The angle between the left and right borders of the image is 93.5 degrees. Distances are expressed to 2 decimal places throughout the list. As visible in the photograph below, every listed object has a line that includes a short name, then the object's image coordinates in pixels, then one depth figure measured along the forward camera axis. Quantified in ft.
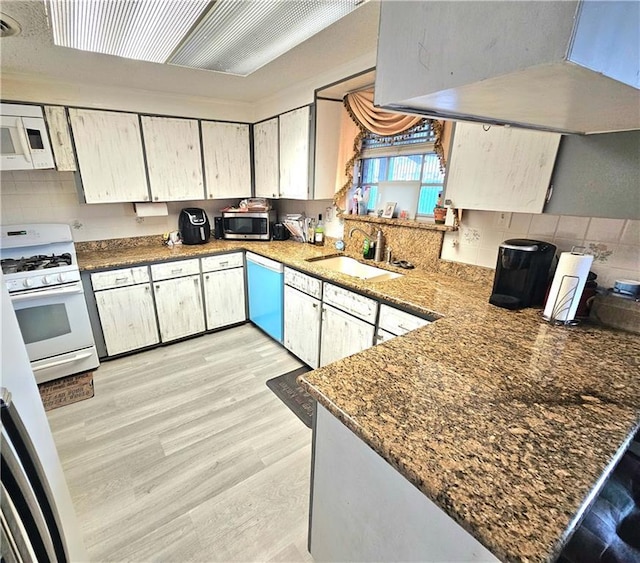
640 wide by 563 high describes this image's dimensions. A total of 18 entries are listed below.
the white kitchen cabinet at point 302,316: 7.87
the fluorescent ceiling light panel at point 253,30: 4.17
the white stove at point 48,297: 7.11
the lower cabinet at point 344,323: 6.43
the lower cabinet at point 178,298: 9.10
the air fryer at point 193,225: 10.01
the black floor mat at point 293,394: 7.09
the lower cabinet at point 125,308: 8.28
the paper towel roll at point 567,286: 4.32
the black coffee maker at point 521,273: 4.85
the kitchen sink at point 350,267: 8.09
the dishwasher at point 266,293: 9.09
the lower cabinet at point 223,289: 9.86
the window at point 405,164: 7.30
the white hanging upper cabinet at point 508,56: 1.36
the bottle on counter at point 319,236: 10.14
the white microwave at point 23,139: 7.10
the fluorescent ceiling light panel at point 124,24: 4.09
